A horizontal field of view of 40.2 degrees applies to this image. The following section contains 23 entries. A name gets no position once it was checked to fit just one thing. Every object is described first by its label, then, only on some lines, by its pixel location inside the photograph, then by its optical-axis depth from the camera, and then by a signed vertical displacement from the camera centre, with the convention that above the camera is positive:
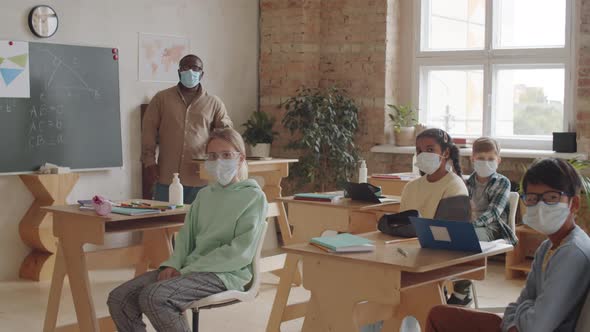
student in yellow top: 3.85 -0.28
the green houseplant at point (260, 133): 7.19 -0.12
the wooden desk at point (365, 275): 2.84 -0.58
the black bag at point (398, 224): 3.40 -0.44
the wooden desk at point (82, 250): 3.96 -0.66
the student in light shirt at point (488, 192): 4.20 -0.39
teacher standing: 5.66 -0.07
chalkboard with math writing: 5.80 +0.04
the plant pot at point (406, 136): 7.12 -0.14
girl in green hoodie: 3.31 -0.58
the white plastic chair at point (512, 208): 4.45 -0.48
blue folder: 2.96 -0.43
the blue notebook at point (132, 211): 3.98 -0.46
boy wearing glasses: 2.43 -0.46
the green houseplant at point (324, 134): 6.96 -0.12
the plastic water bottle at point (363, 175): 5.13 -0.35
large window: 6.65 +0.45
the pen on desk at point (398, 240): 3.25 -0.49
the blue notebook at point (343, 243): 2.99 -0.46
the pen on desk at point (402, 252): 2.97 -0.49
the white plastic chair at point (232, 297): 3.36 -0.75
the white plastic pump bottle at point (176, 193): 4.32 -0.39
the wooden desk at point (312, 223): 4.32 -0.56
